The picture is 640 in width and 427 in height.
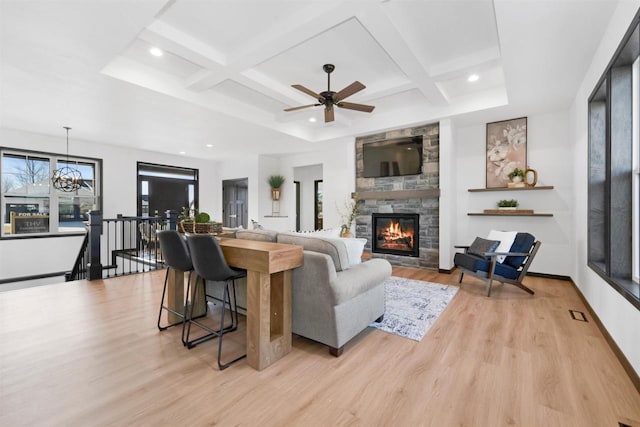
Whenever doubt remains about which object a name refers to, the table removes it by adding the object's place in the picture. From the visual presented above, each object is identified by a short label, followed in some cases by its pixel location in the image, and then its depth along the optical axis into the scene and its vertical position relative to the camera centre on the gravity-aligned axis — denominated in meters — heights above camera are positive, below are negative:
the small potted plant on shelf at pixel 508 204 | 4.91 +0.15
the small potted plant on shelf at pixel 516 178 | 4.79 +0.58
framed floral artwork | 4.91 +1.09
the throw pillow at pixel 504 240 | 4.21 -0.41
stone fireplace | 5.33 +0.22
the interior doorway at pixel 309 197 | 9.19 +0.50
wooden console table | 2.10 -0.61
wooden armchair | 3.84 -0.69
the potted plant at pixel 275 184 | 8.26 +0.81
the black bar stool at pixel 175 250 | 2.47 -0.32
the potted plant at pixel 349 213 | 6.22 -0.01
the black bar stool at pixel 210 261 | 2.16 -0.37
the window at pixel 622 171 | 2.39 +0.35
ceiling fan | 3.35 +1.42
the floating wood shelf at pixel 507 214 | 4.68 -0.02
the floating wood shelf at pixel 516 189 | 4.61 +0.40
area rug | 2.82 -1.09
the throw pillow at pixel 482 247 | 4.07 -0.49
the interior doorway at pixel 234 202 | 9.22 +0.34
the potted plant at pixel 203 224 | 2.63 -0.10
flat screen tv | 5.54 +1.10
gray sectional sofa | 2.25 -0.64
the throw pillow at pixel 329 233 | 2.98 -0.21
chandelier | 6.21 +0.73
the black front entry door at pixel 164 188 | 7.74 +0.69
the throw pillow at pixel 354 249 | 2.60 -0.33
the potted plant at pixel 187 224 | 2.67 -0.10
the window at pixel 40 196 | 5.87 +0.36
